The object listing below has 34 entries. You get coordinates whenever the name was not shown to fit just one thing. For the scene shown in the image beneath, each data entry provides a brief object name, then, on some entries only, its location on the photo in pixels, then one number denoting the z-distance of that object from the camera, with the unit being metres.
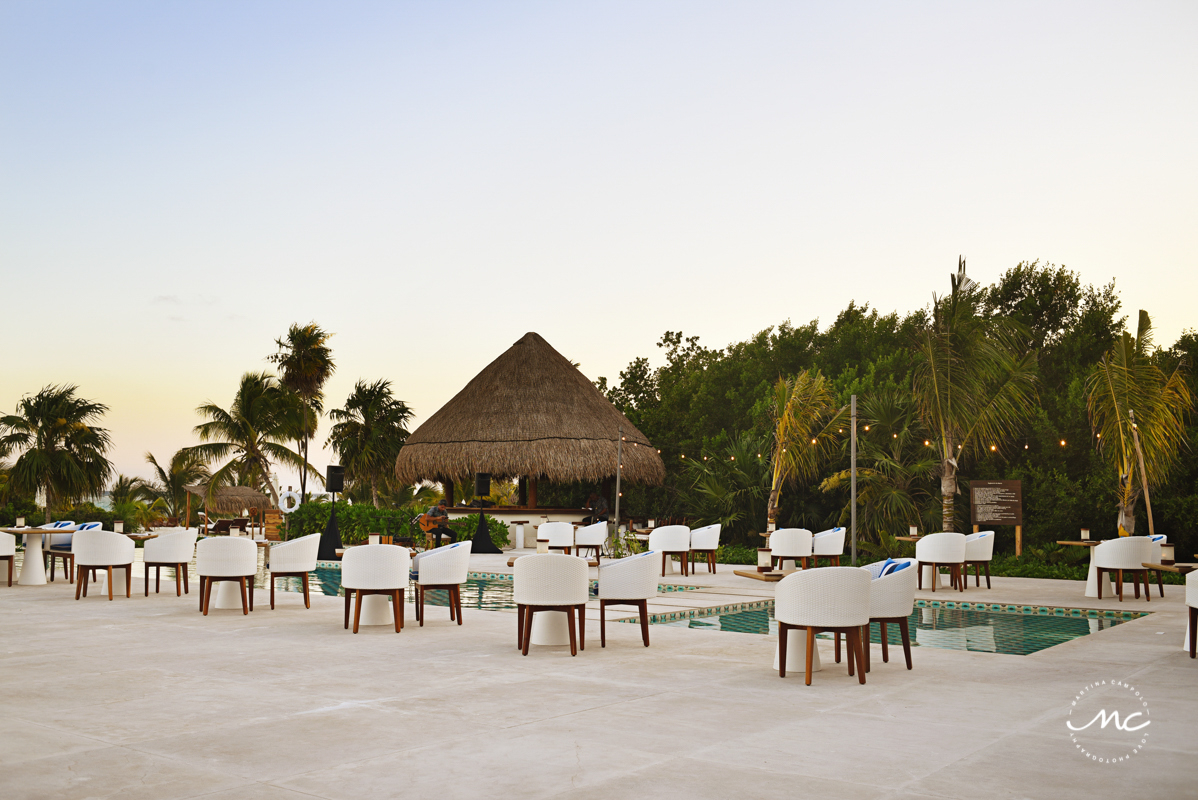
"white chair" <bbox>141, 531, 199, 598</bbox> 9.84
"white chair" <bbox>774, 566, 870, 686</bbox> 5.46
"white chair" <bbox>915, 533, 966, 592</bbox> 10.77
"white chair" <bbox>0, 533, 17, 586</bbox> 11.30
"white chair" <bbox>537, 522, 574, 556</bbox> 14.45
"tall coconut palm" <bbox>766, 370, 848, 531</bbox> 16.78
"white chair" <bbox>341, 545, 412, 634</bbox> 7.63
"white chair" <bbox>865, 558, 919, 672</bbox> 5.89
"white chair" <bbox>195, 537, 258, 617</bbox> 8.48
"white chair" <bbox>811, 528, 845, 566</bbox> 12.91
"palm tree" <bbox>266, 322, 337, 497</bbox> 31.03
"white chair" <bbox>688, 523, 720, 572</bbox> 13.43
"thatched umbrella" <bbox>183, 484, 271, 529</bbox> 27.60
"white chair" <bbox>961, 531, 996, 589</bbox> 11.30
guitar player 15.97
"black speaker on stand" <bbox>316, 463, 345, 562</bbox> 16.14
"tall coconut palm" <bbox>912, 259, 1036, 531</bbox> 13.97
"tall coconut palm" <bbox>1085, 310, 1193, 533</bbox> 12.38
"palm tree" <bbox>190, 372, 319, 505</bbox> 27.91
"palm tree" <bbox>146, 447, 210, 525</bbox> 30.70
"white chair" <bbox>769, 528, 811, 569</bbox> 12.30
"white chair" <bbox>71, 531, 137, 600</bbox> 9.82
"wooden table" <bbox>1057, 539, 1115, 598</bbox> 10.15
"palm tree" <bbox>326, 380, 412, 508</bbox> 28.75
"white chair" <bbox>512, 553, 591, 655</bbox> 6.54
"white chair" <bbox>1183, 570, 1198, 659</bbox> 6.10
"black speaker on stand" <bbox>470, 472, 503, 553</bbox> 18.22
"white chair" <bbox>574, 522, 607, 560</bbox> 14.74
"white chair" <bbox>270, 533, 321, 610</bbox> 8.99
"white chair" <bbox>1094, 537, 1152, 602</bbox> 9.64
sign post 14.55
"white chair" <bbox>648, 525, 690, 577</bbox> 13.16
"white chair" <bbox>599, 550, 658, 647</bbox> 6.91
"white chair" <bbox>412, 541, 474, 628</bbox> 8.12
